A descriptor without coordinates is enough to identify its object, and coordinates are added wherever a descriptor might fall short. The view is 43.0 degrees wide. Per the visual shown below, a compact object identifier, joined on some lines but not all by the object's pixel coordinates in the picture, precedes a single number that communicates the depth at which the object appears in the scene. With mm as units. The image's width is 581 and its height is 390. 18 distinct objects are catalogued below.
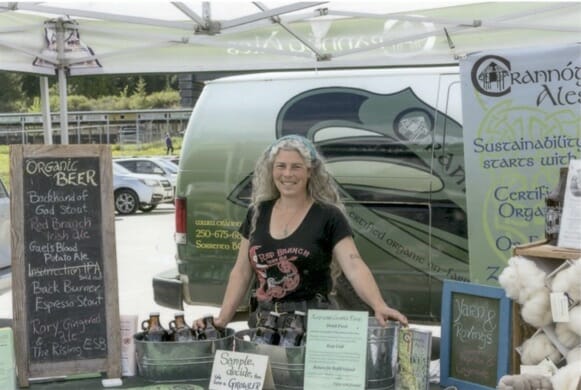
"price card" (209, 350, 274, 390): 2314
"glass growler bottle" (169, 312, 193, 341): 2574
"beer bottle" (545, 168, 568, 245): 2443
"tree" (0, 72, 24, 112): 35906
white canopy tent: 4801
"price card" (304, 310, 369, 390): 2227
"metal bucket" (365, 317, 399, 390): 2342
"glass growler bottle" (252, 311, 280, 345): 2439
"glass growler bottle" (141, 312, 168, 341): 2580
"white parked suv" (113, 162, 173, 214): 17125
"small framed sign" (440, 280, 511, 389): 2361
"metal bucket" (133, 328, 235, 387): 2523
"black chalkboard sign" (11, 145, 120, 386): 2619
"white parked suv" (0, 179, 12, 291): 6324
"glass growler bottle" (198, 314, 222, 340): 2623
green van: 4719
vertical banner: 3363
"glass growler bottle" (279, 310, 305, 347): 2408
